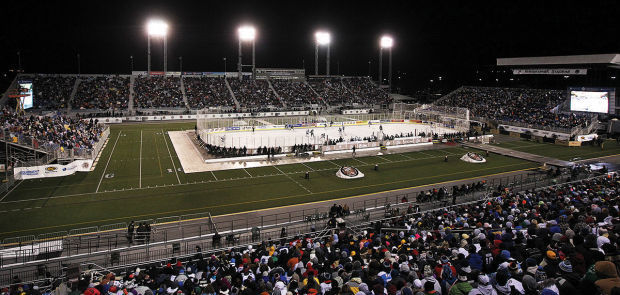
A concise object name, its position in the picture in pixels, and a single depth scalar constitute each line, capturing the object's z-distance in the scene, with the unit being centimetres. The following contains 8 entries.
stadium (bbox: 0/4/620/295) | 962
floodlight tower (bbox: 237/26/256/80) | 7988
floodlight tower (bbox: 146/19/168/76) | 7188
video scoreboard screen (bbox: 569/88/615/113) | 5306
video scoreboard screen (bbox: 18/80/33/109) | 5353
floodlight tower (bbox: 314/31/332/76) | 8881
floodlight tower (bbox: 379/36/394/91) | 9462
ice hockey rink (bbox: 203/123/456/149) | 4375
